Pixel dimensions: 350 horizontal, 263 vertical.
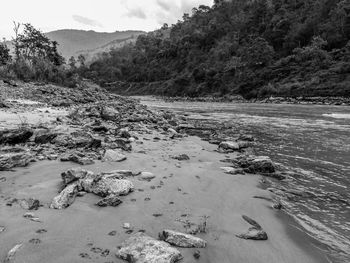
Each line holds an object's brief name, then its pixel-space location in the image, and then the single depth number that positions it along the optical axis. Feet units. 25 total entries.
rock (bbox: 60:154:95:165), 21.49
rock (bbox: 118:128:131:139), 33.27
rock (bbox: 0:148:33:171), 18.79
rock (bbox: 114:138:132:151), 27.58
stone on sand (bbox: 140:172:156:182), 19.69
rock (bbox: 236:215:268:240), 13.15
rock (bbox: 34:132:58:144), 26.22
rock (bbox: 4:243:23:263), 9.60
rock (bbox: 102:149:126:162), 22.85
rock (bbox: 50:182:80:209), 14.09
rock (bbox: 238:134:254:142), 40.86
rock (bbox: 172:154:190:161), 26.92
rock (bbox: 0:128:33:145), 24.96
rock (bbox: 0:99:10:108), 48.47
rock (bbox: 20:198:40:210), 13.60
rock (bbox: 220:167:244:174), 23.90
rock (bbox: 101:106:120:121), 46.57
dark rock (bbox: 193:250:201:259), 10.96
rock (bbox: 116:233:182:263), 10.01
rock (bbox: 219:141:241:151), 33.81
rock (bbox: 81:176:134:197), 15.83
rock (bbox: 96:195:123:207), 14.65
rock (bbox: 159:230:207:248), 11.52
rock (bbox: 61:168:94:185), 17.02
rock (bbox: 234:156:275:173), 24.68
